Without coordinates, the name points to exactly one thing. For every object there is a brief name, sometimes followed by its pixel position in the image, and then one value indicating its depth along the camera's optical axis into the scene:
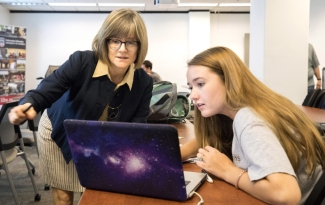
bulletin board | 6.78
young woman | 0.81
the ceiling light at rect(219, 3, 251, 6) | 7.49
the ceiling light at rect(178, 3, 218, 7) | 7.50
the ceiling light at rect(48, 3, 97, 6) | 7.41
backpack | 2.17
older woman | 1.20
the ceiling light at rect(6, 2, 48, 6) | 7.38
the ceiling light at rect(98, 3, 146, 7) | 7.41
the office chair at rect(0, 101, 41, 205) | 2.40
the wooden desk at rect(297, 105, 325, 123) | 1.99
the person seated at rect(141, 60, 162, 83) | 6.22
